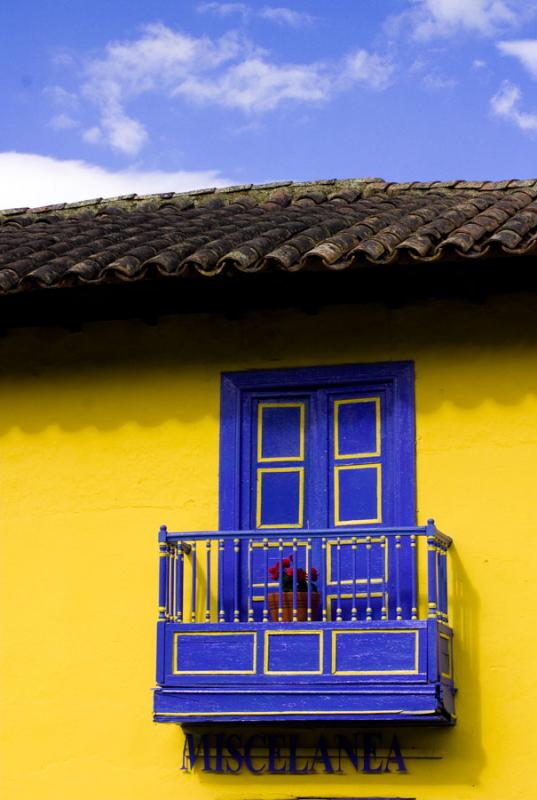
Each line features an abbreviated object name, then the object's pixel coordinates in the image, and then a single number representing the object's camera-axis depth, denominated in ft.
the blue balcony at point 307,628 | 38.29
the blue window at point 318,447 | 41.60
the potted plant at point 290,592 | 40.16
